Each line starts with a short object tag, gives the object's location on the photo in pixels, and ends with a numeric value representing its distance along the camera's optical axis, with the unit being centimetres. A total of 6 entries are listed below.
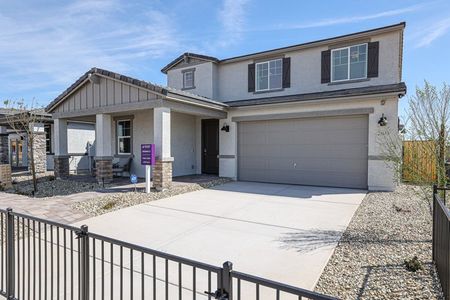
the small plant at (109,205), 730
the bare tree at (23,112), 1159
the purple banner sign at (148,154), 909
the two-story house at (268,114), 973
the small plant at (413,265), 363
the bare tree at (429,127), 507
